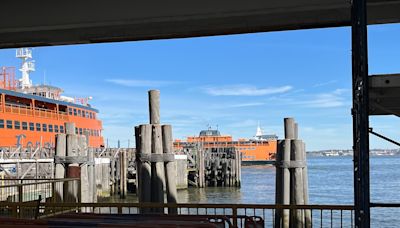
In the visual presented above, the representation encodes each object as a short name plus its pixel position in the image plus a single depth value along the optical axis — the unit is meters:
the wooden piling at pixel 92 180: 26.49
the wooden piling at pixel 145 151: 15.16
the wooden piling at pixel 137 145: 15.60
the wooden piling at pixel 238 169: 56.03
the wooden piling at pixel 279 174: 17.66
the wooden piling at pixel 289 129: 18.36
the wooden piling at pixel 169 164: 16.30
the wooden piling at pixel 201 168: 52.83
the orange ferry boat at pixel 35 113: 53.94
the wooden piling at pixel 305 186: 17.38
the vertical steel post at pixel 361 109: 4.35
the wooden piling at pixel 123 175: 41.38
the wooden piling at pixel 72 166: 15.97
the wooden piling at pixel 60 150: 20.68
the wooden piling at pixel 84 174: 20.55
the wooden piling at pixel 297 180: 17.17
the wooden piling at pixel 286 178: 17.47
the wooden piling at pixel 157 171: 14.91
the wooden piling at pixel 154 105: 15.98
